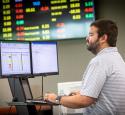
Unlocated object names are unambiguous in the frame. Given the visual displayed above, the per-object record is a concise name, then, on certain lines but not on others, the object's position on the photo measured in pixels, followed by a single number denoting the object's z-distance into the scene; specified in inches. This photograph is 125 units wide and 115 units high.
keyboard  93.0
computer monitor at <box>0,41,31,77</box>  106.0
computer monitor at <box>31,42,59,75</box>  115.5
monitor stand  108.1
